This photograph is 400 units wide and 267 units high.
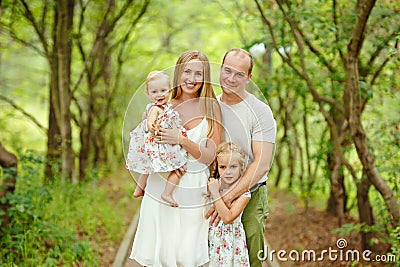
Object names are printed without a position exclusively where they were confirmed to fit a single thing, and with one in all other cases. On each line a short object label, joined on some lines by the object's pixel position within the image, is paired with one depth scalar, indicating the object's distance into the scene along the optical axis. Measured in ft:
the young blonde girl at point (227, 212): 13.19
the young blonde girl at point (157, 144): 12.91
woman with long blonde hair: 12.91
